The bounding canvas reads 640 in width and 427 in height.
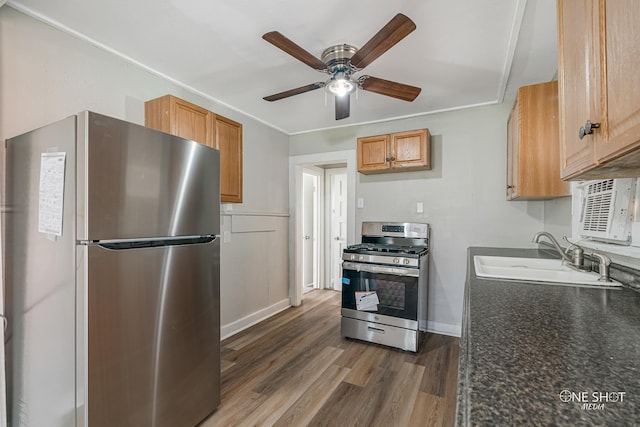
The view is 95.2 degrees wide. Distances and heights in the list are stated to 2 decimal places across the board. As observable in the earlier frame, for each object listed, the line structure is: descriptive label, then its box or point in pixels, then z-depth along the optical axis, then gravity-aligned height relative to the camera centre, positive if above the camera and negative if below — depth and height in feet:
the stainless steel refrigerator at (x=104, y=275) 3.86 -0.90
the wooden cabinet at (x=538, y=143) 6.49 +1.64
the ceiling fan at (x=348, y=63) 4.69 +2.90
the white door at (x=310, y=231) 15.97 -0.87
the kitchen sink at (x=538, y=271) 4.19 -1.01
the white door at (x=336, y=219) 16.19 -0.20
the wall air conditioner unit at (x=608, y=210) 4.08 +0.09
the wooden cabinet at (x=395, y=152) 9.67 +2.18
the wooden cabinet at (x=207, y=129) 6.82 +2.20
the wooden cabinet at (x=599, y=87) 1.90 +1.02
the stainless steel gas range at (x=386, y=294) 8.66 -2.45
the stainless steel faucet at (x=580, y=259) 4.20 -0.73
